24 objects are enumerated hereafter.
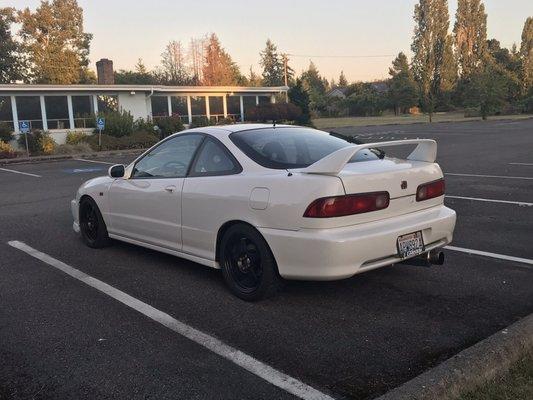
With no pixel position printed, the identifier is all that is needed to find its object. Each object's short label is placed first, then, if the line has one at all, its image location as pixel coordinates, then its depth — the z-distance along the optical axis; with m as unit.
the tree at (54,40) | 51.88
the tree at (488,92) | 51.34
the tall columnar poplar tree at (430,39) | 60.94
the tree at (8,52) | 48.91
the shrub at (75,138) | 25.83
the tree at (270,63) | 100.56
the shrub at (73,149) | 24.14
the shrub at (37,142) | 24.11
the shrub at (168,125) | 28.91
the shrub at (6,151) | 22.22
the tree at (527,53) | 62.97
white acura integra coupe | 3.89
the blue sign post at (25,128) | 22.00
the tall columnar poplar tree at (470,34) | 66.25
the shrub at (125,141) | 25.81
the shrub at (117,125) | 26.81
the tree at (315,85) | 73.63
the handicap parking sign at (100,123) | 24.33
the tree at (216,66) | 65.69
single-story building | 25.59
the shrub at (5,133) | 23.86
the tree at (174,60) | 74.56
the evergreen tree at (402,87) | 63.21
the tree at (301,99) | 40.09
